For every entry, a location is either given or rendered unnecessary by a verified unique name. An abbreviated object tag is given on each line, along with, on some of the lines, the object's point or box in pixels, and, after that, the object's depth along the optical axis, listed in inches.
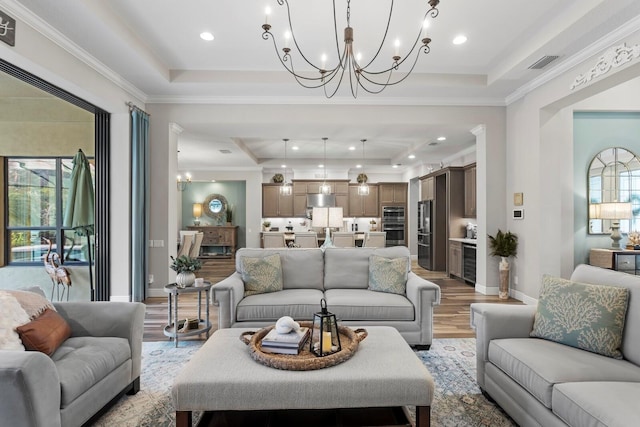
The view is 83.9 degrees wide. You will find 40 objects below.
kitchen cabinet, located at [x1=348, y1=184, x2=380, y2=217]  438.3
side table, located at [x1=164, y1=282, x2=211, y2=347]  134.3
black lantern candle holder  79.4
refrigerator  327.9
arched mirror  190.9
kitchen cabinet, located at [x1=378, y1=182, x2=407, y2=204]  437.4
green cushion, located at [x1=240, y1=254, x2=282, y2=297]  138.6
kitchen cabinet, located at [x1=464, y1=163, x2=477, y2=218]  270.5
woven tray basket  73.9
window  200.2
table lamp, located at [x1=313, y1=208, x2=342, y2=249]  185.8
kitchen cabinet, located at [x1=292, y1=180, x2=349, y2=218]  435.2
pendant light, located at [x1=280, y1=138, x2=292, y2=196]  358.0
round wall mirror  471.8
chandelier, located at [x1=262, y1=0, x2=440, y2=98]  173.5
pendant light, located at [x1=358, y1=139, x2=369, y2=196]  355.9
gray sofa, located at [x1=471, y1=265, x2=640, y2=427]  60.6
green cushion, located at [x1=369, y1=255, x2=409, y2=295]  138.9
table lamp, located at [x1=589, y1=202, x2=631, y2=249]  179.8
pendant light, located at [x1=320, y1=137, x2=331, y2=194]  317.4
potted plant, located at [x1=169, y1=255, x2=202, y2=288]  137.8
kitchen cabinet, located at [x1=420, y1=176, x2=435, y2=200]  322.7
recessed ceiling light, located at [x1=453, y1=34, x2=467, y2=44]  154.7
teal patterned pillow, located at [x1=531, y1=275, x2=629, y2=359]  78.9
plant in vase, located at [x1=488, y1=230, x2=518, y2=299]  206.8
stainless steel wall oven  434.0
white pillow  70.7
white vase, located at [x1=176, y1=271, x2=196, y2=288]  137.6
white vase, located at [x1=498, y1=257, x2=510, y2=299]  208.4
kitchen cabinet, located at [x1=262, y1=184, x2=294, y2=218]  435.8
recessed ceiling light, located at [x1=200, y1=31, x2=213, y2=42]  153.0
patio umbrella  192.1
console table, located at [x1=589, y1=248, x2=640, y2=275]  177.9
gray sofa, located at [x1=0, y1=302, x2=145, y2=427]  58.9
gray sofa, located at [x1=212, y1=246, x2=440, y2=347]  125.3
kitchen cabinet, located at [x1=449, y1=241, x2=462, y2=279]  272.7
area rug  85.9
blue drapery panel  194.7
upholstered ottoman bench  67.9
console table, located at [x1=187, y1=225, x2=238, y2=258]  444.8
